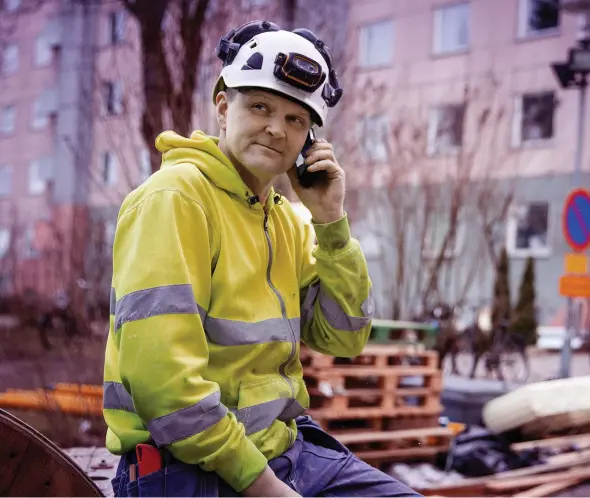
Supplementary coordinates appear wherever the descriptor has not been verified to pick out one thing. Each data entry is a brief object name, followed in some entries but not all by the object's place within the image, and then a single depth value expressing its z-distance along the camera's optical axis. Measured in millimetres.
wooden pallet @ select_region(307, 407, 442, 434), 5746
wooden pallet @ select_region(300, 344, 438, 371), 5680
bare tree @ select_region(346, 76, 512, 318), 11508
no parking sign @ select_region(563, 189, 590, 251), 8445
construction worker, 1814
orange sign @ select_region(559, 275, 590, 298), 8273
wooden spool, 1822
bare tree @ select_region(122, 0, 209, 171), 6605
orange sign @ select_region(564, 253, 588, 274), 8406
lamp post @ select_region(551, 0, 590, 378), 9320
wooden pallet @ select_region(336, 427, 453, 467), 5875
